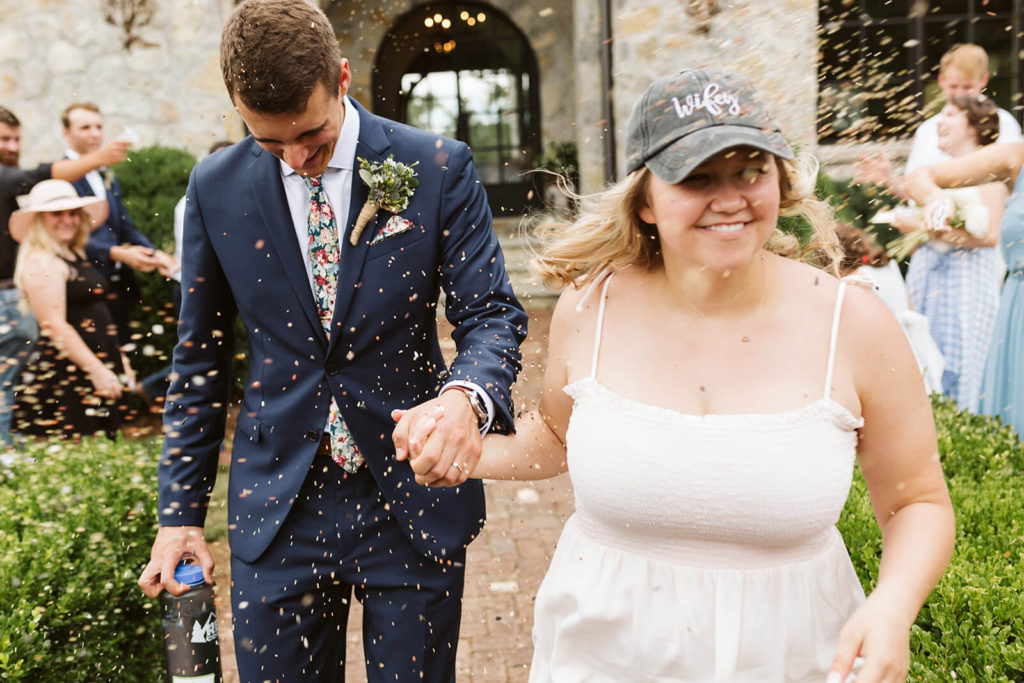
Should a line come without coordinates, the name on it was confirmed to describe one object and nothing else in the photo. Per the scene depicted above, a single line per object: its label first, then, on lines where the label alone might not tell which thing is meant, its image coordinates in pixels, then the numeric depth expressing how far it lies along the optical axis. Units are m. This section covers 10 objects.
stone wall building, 10.65
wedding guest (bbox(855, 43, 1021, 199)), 6.25
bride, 1.73
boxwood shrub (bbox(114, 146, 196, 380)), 7.78
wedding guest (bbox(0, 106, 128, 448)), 5.90
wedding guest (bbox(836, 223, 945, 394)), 5.87
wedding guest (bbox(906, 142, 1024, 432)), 4.61
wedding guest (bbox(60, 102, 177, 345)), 6.72
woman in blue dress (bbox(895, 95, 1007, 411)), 6.29
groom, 2.47
